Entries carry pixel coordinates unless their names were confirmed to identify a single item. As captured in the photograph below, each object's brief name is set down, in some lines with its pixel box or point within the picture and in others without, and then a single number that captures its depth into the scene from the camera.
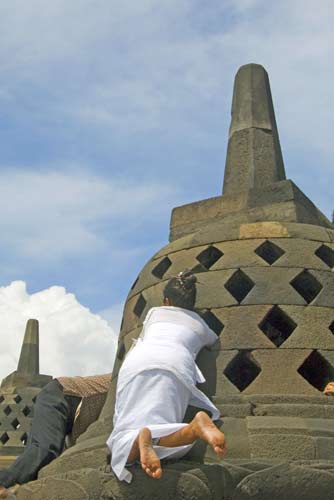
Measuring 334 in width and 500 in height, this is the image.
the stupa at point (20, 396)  14.26
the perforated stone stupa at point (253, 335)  3.89
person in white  3.76
